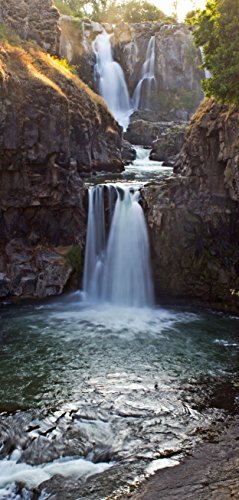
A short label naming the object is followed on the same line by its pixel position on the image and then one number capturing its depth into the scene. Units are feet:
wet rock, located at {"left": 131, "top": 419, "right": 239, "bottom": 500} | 22.82
